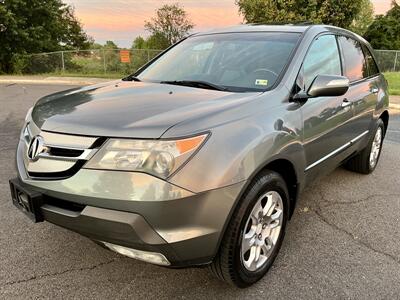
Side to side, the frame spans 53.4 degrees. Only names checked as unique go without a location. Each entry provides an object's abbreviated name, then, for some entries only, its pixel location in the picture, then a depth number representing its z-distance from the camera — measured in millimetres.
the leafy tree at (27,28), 20922
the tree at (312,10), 20484
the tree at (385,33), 37688
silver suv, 2072
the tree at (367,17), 57644
